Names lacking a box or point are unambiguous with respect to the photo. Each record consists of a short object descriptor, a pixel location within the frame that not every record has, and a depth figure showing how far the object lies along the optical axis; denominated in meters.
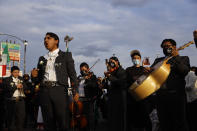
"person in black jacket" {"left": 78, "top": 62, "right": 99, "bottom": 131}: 8.93
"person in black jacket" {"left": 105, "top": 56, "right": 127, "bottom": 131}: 7.19
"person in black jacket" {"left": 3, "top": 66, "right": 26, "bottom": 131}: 9.55
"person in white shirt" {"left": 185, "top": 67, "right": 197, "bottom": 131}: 6.49
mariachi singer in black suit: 5.11
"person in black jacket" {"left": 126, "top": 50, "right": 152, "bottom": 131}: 6.84
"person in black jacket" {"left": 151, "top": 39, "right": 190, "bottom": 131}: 5.13
